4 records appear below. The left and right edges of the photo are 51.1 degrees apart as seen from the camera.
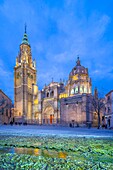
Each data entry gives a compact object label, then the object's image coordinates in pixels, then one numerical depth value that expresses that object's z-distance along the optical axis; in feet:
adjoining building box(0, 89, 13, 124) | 149.27
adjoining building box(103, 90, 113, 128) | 88.88
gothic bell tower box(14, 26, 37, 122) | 175.54
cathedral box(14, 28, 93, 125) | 130.50
